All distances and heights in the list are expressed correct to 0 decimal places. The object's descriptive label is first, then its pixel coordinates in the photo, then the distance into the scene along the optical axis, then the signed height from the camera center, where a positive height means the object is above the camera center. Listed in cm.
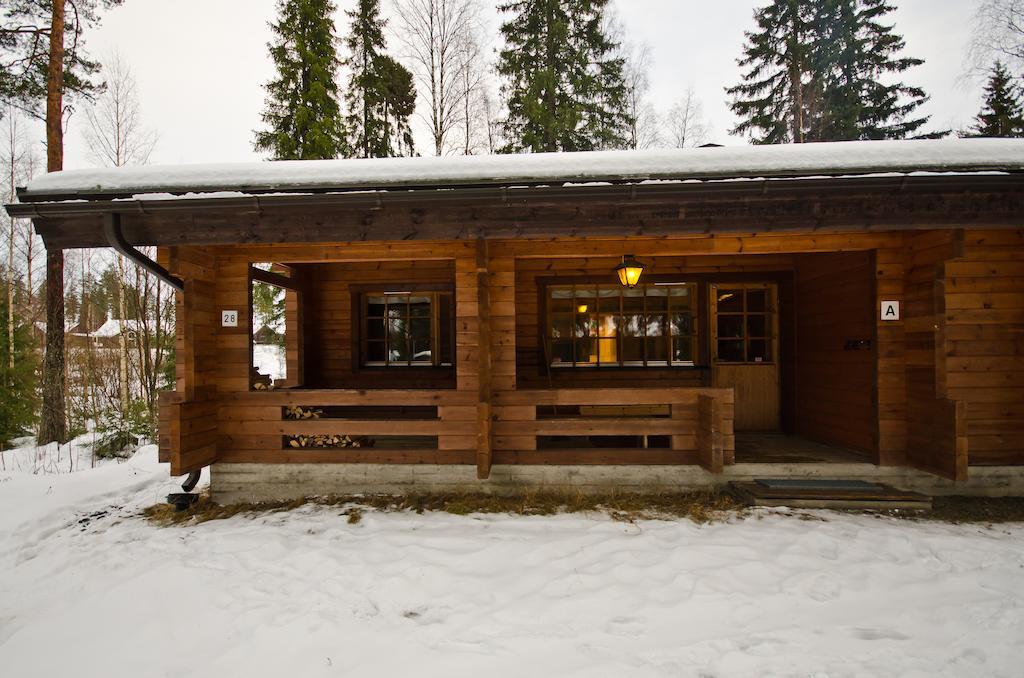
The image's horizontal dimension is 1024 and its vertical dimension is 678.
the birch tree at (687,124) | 1730 +863
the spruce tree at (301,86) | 1086 +671
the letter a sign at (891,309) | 450 +26
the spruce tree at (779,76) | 1484 +915
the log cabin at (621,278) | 387 +51
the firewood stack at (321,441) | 473 -107
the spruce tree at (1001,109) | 1204 +676
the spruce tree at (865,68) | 1445 +902
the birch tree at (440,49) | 1225 +846
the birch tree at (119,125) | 1113 +578
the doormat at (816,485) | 418 -147
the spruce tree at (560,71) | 1205 +777
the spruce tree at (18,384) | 795 -65
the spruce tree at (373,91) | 1305 +764
